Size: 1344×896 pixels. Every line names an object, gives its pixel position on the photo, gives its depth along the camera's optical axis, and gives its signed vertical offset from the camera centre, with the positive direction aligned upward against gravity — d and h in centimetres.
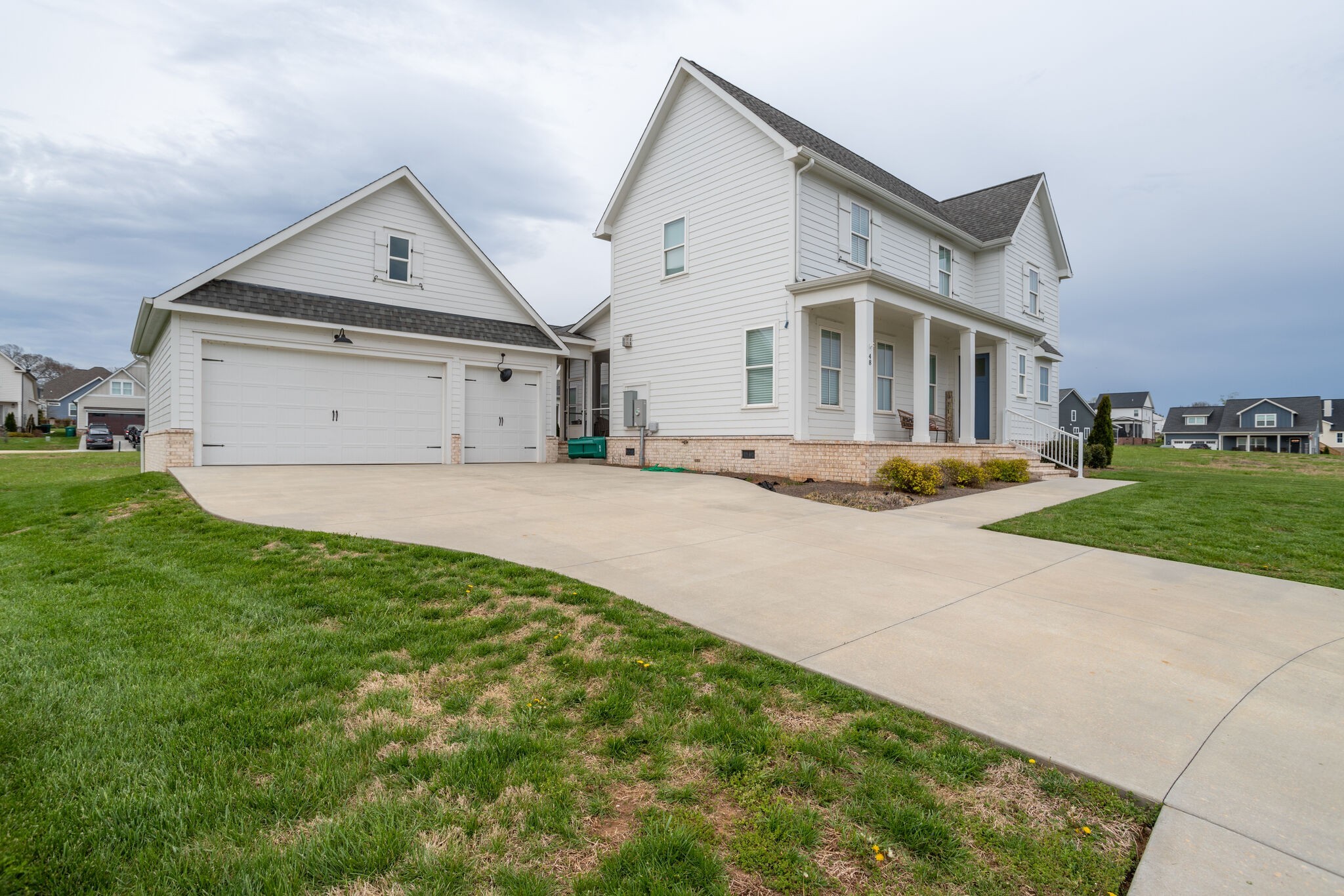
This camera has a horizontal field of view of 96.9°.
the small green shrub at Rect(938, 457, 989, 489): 1193 -57
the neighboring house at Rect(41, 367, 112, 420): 5500 +483
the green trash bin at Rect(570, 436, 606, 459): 1778 -11
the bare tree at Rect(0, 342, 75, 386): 6512 +845
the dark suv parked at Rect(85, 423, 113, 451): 3428 +11
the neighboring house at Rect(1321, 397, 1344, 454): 6581 +267
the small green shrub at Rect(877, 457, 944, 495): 1047 -56
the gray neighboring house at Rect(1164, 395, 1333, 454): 5619 +208
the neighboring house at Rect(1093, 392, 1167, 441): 7350 +400
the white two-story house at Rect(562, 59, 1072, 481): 1297 +329
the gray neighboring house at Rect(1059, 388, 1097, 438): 5053 +306
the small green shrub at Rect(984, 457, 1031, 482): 1327 -56
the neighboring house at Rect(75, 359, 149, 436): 4416 +295
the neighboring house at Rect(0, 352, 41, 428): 4870 +425
